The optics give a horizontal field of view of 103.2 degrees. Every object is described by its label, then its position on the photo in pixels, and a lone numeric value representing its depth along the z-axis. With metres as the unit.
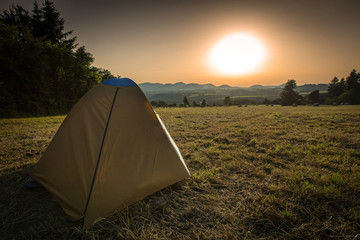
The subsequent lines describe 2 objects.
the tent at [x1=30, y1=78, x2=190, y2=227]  2.25
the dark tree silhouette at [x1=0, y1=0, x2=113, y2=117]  14.23
